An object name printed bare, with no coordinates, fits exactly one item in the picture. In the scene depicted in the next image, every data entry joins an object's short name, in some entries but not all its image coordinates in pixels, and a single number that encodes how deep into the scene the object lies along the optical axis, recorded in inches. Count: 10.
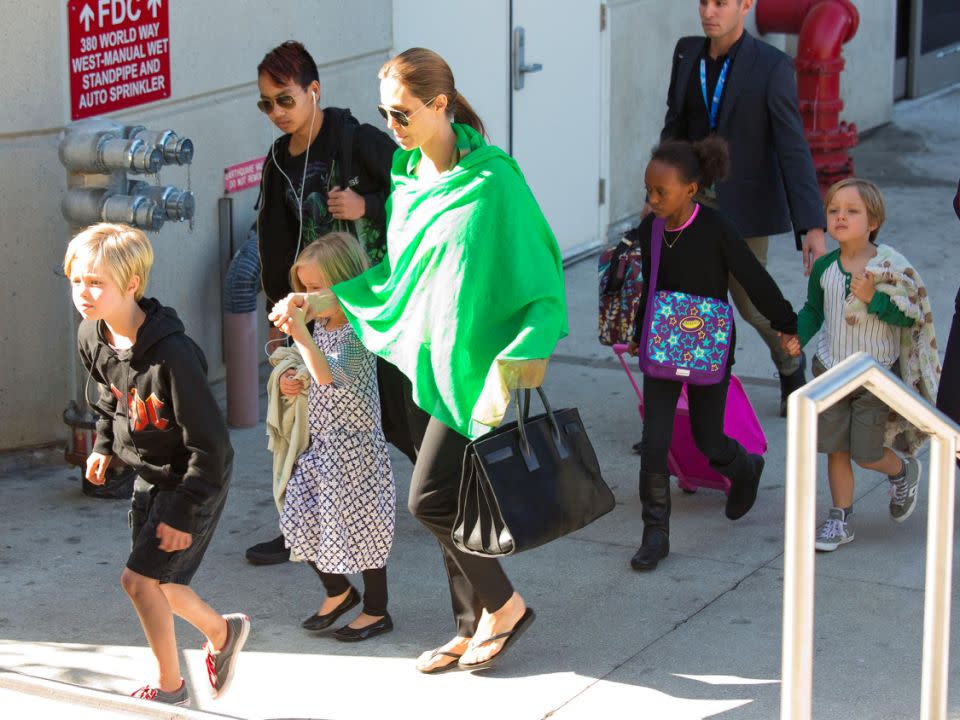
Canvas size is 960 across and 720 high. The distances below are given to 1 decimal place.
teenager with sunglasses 210.1
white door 368.8
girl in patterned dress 189.8
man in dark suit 253.1
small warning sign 293.6
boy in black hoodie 161.3
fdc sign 254.1
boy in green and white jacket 211.6
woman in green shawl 169.3
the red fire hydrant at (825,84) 427.8
